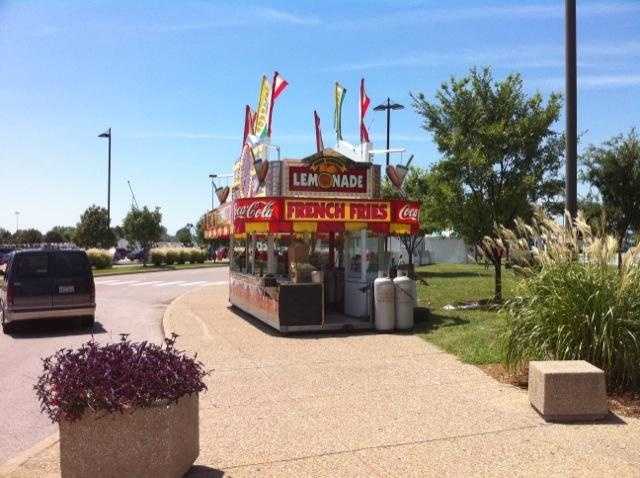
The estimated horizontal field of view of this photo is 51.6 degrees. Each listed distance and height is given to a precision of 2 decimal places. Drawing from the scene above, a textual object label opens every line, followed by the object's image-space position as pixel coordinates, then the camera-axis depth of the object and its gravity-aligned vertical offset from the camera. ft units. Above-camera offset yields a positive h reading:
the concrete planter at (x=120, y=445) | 14.33 -4.32
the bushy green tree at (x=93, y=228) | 200.44 +5.84
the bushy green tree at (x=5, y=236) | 342.31 +5.63
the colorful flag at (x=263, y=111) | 50.67 +10.80
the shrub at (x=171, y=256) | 157.17 -2.09
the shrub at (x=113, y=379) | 14.21 -2.93
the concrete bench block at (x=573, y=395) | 20.10 -4.42
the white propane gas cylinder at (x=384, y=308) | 40.70 -3.66
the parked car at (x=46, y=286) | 44.70 -2.68
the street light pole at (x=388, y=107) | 103.19 +22.11
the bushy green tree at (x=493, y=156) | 49.78 +7.11
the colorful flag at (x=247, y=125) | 57.72 +10.87
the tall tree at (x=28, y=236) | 325.81 +5.29
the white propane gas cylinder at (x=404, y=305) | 40.91 -3.50
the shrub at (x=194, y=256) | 169.49 -2.18
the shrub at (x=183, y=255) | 163.63 -1.90
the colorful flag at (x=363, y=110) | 51.75 +11.18
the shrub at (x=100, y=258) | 133.28 -2.24
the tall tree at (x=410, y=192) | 99.09 +8.69
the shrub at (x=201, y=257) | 174.00 -2.50
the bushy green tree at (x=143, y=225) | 168.35 +5.71
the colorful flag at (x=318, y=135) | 52.95 +9.04
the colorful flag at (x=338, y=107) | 53.88 +11.68
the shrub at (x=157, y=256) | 153.38 -2.02
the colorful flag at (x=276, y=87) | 49.78 +12.19
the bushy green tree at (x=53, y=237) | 332.96 +5.13
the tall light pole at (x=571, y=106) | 28.27 +6.17
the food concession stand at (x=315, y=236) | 40.83 +0.91
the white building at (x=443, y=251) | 153.48 -0.51
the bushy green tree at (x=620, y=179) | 66.59 +7.25
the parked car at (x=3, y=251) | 137.90 -1.02
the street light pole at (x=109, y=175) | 153.07 +16.74
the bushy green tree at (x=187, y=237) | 343.81 +5.84
